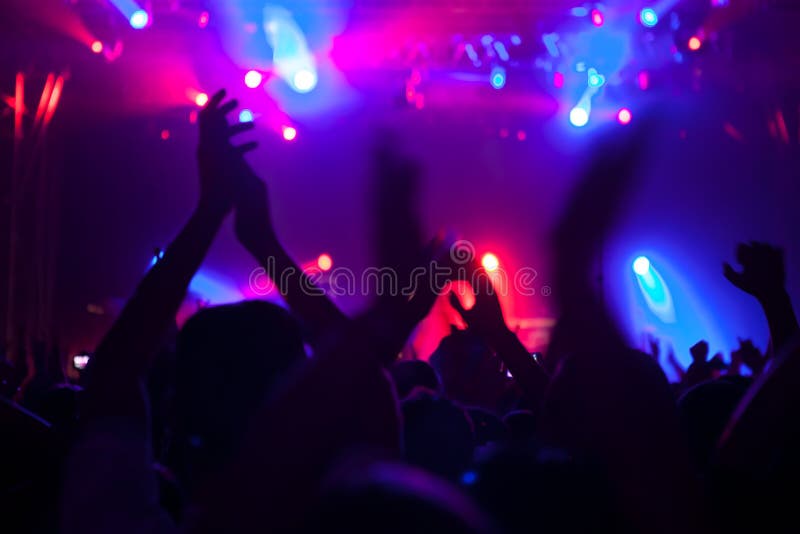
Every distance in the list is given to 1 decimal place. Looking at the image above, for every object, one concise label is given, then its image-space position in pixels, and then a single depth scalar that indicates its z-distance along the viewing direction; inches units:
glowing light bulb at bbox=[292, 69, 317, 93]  431.8
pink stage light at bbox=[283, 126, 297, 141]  490.0
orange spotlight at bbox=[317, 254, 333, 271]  516.1
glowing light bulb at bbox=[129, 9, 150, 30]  360.7
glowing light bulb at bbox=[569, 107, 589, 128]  450.3
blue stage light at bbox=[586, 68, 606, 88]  411.8
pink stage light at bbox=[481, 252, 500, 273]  529.5
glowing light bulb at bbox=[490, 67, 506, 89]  418.3
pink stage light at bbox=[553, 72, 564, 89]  416.8
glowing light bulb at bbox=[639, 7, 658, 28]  366.6
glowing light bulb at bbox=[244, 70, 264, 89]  423.8
